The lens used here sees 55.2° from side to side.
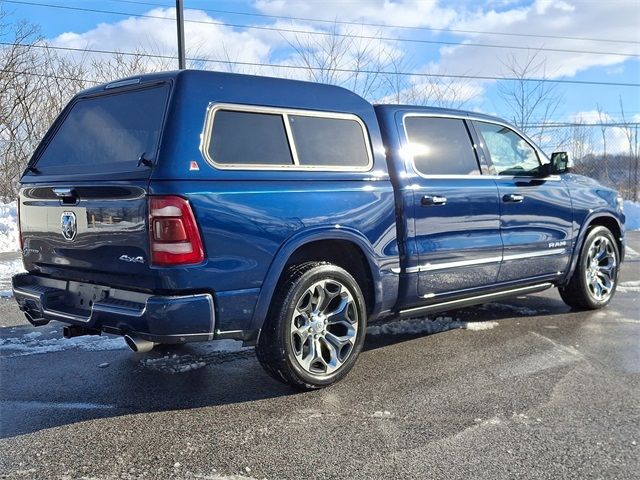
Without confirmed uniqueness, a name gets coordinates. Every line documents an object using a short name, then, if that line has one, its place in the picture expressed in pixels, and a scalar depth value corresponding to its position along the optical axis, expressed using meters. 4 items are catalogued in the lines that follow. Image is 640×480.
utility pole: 11.96
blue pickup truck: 3.35
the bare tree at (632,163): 17.38
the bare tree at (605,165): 17.86
